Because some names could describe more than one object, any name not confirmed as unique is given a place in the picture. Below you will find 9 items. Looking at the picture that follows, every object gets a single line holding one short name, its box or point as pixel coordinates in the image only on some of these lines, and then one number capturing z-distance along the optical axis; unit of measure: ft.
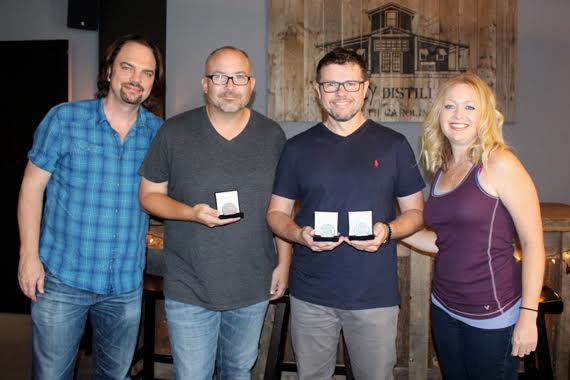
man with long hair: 6.97
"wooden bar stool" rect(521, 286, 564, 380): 8.02
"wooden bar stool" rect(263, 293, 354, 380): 8.58
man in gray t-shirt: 7.02
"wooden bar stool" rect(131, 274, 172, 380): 9.02
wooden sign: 13.35
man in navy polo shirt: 6.88
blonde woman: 6.03
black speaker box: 14.08
